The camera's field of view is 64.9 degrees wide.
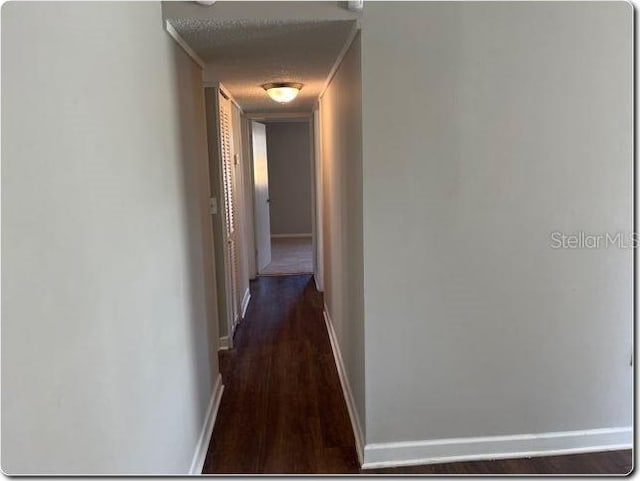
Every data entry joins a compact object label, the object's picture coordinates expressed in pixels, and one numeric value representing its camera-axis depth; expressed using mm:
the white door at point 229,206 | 3590
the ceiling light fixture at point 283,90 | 3275
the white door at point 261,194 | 5617
